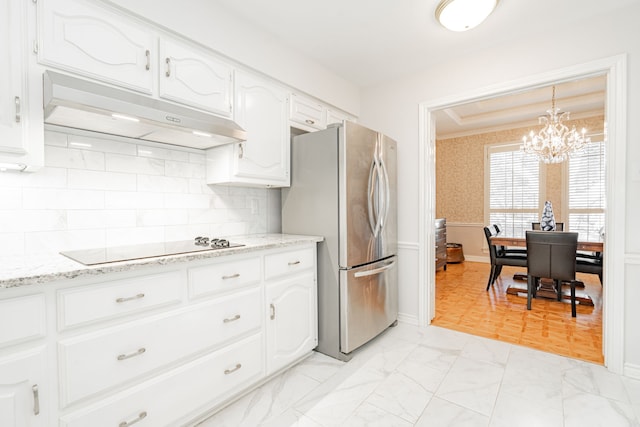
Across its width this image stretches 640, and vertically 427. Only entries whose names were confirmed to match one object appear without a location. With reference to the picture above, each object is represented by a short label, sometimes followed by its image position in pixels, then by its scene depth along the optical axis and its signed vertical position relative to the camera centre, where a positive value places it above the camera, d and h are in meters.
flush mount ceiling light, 1.93 +1.27
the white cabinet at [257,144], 2.15 +0.49
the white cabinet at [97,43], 1.38 +0.82
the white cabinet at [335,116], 3.02 +0.93
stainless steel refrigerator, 2.30 -0.10
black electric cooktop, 1.39 -0.22
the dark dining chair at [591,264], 3.47 -0.66
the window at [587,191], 4.92 +0.26
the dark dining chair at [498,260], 3.94 -0.69
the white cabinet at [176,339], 1.21 -0.64
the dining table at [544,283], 3.37 -1.04
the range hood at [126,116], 1.30 +0.45
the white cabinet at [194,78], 1.78 +0.81
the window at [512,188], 5.54 +0.35
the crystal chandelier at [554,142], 4.04 +0.88
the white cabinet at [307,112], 2.64 +0.86
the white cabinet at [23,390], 1.05 -0.63
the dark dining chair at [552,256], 3.11 -0.52
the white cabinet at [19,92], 1.26 +0.50
